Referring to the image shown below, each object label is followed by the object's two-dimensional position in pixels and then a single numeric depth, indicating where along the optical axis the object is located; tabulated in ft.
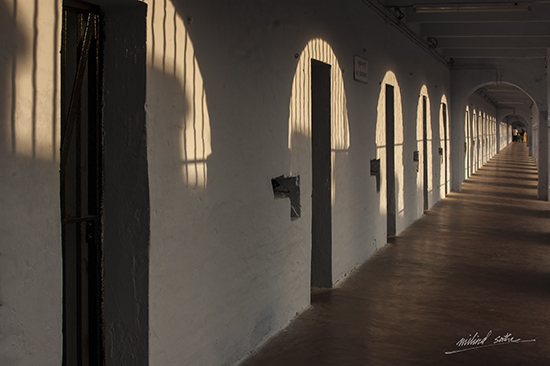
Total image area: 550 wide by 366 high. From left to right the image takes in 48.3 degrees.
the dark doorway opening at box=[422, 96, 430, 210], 38.96
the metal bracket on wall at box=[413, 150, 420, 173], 35.58
